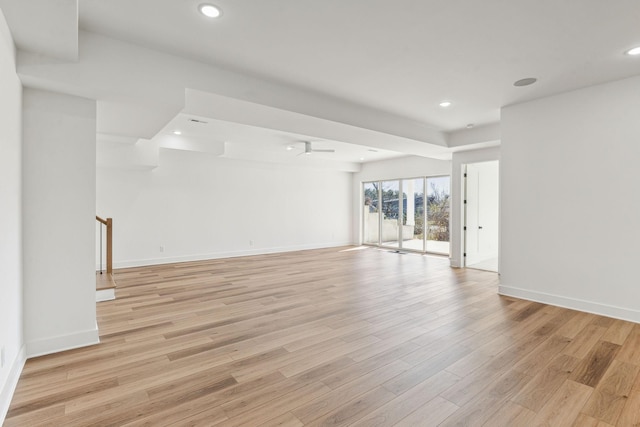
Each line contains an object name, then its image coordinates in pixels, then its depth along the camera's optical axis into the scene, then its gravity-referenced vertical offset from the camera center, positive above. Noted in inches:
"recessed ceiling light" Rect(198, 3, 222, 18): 90.4 +61.1
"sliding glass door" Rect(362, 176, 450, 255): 332.2 -1.8
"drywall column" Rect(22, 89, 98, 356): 104.5 -3.1
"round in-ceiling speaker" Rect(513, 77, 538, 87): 140.6 +61.6
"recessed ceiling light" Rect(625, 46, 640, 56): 113.8 +61.3
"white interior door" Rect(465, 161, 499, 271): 263.1 -0.4
